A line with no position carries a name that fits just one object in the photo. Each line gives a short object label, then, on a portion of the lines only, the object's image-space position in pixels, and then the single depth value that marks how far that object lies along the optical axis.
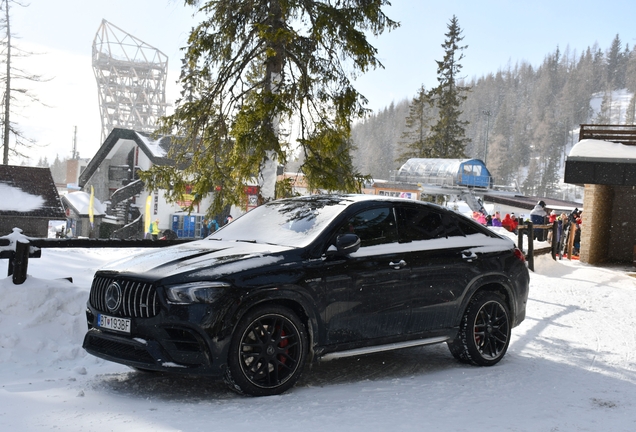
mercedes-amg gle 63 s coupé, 5.35
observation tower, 94.94
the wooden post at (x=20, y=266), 7.93
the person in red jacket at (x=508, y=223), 34.42
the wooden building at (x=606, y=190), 18.95
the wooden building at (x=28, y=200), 28.64
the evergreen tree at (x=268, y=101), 14.29
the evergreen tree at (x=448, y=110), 72.88
